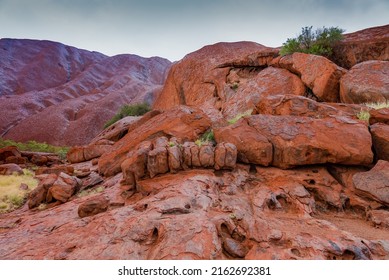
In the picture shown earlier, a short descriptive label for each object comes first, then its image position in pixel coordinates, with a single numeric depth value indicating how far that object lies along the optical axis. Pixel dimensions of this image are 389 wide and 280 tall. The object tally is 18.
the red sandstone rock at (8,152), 18.16
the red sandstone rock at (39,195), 8.09
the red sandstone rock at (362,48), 12.93
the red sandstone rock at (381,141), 6.04
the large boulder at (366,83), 9.05
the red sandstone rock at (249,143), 6.55
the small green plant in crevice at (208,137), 8.09
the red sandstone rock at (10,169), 13.51
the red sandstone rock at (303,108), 7.50
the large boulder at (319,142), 6.00
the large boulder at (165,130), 9.27
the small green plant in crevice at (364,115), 6.93
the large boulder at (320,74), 10.73
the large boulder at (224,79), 13.20
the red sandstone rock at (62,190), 8.02
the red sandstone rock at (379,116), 6.75
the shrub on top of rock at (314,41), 14.03
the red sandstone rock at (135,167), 6.80
